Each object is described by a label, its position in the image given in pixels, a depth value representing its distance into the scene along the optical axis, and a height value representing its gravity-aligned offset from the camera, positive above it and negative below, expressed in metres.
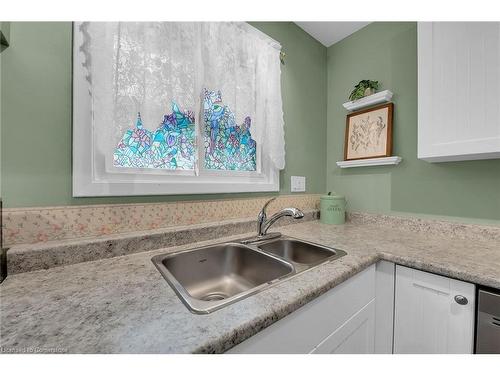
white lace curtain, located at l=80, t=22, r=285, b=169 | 0.84 +0.55
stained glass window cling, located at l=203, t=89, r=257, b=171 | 1.24 +0.30
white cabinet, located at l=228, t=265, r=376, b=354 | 0.53 -0.43
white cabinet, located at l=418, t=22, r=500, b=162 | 0.88 +0.45
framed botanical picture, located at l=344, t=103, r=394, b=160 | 1.46 +0.40
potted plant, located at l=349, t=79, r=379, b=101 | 1.53 +0.73
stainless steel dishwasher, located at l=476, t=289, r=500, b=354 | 0.67 -0.45
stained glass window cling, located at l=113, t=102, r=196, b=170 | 1.01 +0.20
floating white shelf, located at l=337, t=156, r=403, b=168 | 1.41 +0.18
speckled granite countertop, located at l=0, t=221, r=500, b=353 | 0.41 -0.31
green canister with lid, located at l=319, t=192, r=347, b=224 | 1.56 -0.17
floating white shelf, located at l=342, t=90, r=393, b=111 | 1.44 +0.63
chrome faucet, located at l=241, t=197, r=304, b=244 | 1.11 -0.24
